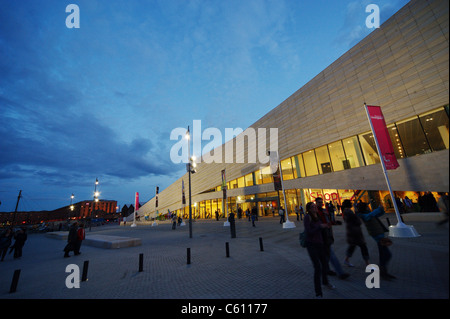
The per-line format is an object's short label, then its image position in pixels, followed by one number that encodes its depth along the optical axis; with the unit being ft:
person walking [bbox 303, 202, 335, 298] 13.57
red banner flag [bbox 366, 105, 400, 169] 36.22
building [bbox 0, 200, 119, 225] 313.73
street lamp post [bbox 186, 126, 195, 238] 56.21
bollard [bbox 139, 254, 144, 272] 23.17
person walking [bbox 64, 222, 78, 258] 35.66
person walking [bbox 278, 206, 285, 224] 62.73
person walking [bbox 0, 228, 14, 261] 35.97
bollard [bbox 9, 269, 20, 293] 18.51
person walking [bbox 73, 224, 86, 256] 36.24
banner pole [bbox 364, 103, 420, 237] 28.91
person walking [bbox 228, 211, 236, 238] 45.70
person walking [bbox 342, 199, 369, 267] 15.58
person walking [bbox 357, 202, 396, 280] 15.42
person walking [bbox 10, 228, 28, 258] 37.81
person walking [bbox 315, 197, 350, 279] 15.84
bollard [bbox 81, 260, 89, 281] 20.70
